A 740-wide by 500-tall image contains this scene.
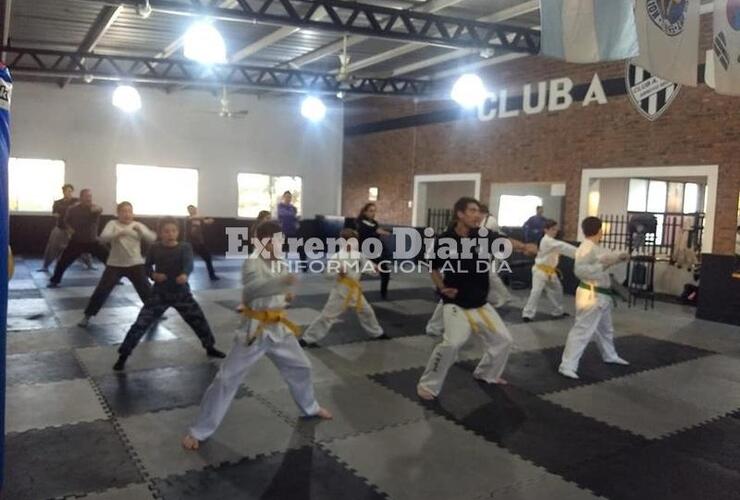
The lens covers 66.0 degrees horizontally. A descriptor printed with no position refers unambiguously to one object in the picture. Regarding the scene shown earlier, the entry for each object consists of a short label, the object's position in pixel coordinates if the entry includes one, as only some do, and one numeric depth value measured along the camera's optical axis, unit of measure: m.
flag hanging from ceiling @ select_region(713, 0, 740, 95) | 5.11
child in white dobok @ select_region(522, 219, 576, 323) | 7.02
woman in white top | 5.79
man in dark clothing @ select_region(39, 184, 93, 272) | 9.51
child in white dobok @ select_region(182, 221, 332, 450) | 3.24
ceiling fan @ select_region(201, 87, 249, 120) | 11.23
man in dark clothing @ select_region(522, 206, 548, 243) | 9.92
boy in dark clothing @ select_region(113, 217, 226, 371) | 4.73
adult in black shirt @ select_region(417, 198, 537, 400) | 4.11
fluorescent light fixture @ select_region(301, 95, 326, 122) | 11.37
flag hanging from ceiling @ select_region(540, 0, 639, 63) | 4.91
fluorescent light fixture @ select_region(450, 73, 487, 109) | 9.04
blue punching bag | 2.25
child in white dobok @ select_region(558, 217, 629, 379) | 4.90
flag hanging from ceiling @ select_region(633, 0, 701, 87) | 4.50
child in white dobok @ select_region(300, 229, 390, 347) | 5.53
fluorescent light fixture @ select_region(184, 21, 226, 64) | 5.93
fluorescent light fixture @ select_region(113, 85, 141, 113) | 10.33
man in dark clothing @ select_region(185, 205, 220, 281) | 9.29
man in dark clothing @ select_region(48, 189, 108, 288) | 7.55
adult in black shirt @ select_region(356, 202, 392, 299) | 7.19
